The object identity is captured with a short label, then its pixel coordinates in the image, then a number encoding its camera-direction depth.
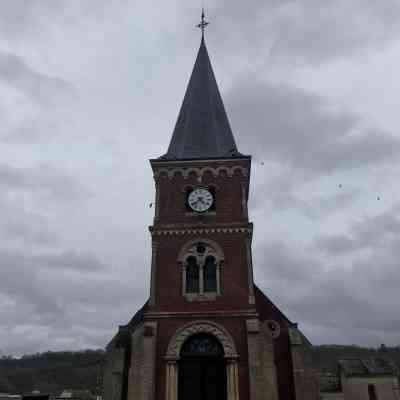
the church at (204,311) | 23.03
